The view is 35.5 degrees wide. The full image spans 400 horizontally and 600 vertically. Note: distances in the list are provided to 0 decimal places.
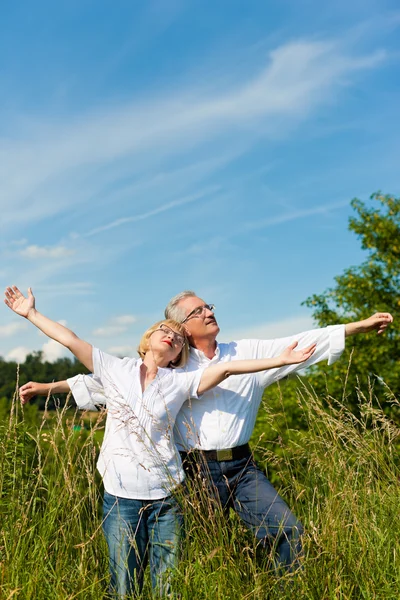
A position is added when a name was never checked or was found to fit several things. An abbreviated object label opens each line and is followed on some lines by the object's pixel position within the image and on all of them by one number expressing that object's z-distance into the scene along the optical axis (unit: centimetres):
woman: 299
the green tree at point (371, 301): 1123
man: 318
